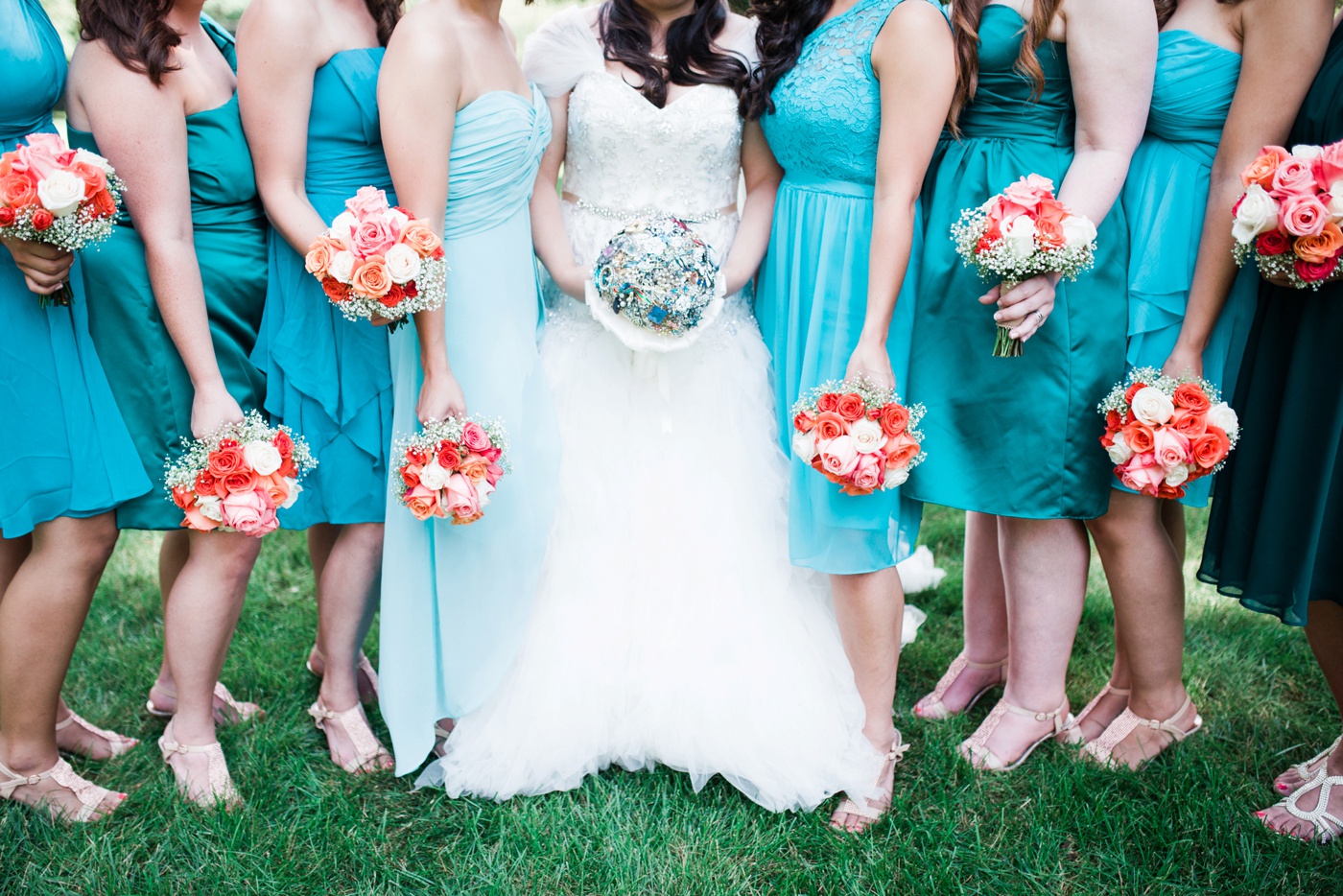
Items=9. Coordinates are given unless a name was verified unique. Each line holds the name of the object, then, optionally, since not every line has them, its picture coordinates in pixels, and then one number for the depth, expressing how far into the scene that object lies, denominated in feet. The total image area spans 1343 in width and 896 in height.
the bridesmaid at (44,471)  8.97
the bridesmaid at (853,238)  9.18
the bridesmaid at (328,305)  9.47
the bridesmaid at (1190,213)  8.92
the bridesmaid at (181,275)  9.00
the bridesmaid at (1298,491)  8.86
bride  10.39
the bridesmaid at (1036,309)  9.06
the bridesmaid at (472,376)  9.64
